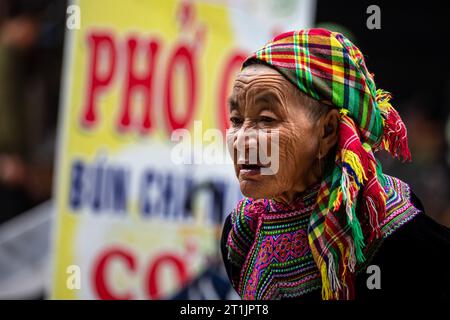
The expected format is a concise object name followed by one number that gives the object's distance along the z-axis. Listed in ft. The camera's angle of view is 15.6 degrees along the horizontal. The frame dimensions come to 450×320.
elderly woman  13.66
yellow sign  26.47
